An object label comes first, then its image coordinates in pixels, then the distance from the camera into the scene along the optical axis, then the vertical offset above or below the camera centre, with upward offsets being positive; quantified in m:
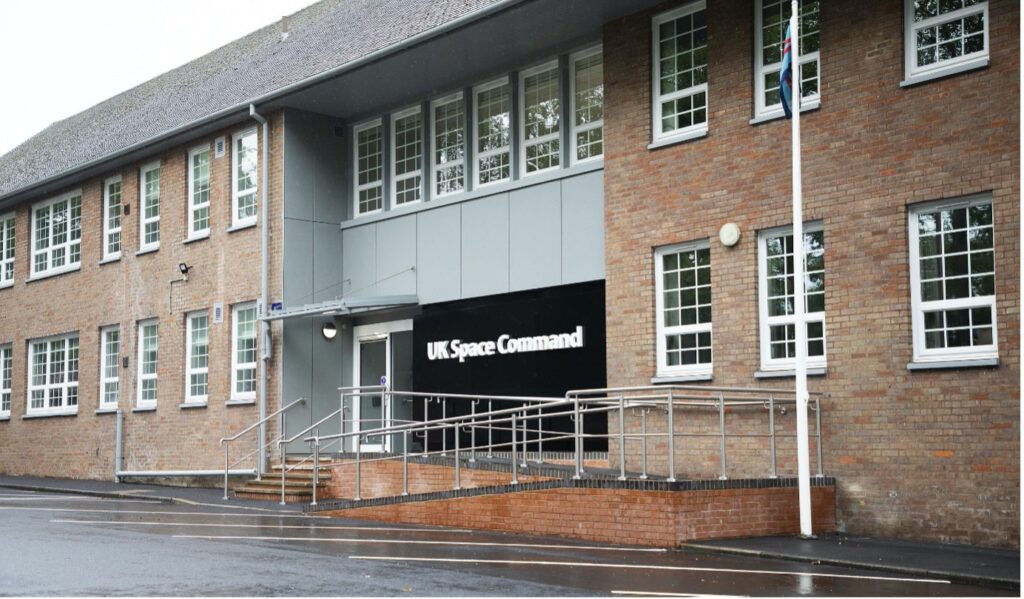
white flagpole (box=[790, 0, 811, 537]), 14.08 +0.65
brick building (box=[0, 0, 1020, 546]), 14.43 +2.30
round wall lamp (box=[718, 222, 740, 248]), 16.42 +1.90
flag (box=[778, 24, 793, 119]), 14.50 +3.40
